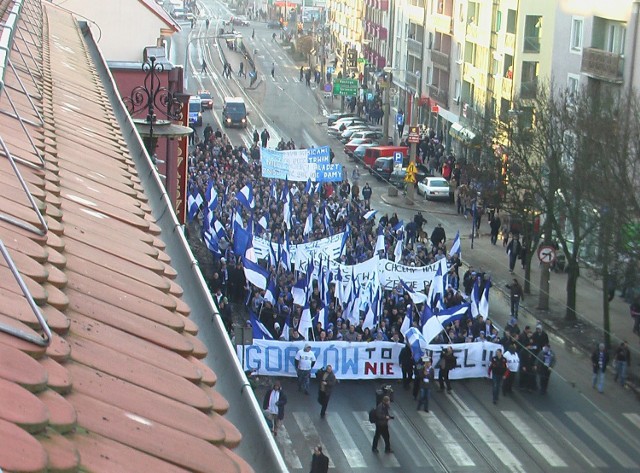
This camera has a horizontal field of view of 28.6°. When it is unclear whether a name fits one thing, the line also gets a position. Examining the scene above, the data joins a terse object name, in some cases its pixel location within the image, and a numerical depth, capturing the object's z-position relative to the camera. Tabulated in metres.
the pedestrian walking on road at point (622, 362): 29.14
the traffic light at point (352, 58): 99.32
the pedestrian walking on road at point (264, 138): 65.88
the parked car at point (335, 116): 82.38
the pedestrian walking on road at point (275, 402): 23.92
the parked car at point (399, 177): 60.03
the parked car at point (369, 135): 74.50
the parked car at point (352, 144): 69.81
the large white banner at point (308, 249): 33.12
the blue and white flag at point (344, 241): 33.66
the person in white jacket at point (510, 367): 27.50
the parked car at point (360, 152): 67.38
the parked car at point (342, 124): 78.40
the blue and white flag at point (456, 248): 36.00
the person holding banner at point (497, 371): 26.72
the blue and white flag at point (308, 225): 36.95
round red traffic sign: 35.03
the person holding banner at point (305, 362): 26.62
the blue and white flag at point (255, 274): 29.38
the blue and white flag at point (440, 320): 27.47
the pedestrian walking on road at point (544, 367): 28.03
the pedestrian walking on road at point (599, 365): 28.00
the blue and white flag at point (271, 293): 29.50
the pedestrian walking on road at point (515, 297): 35.06
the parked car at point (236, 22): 163.12
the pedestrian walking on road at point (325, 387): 25.48
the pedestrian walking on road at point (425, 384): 26.11
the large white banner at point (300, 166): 44.31
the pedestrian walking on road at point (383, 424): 23.27
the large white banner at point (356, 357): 27.31
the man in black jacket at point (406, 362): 27.48
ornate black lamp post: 22.88
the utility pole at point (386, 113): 76.12
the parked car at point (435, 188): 57.16
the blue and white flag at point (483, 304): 29.91
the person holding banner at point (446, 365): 27.52
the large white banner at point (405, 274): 31.47
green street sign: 82.44
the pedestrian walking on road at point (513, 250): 41.62
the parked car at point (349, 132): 74.75
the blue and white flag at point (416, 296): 30.40
